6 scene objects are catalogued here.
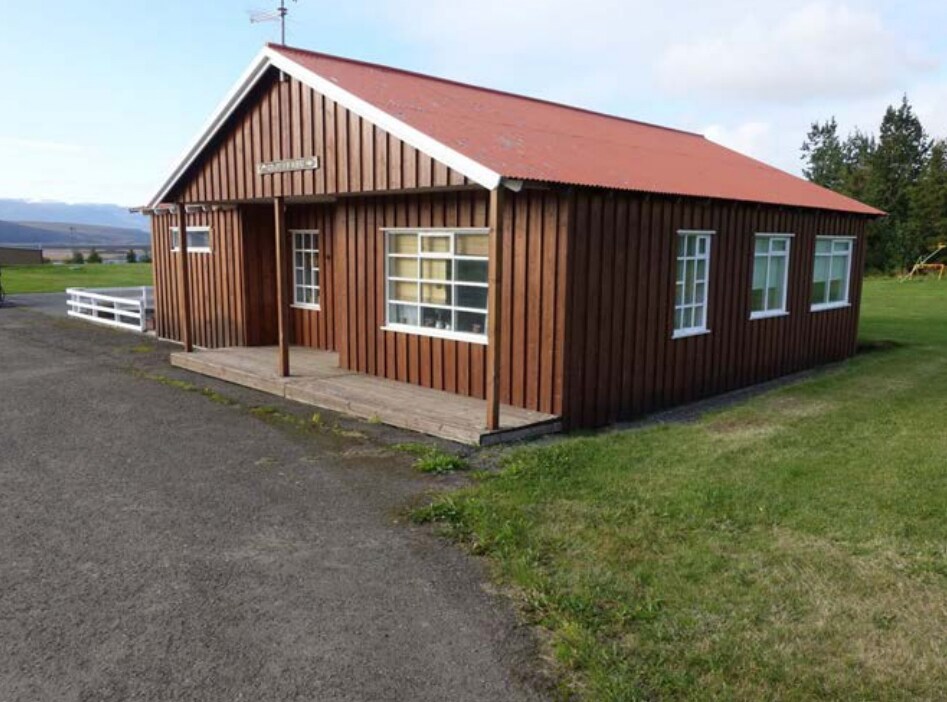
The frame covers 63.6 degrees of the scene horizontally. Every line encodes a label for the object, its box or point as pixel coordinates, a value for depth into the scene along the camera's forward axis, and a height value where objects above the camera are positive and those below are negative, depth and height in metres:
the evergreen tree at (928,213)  41.69 +2.12
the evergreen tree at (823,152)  68.36 +9.35
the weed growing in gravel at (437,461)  7.09 -2.02
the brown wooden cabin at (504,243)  8.51 +0.06
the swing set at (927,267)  37.38 -0.74
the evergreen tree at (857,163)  48.66 +6.33
